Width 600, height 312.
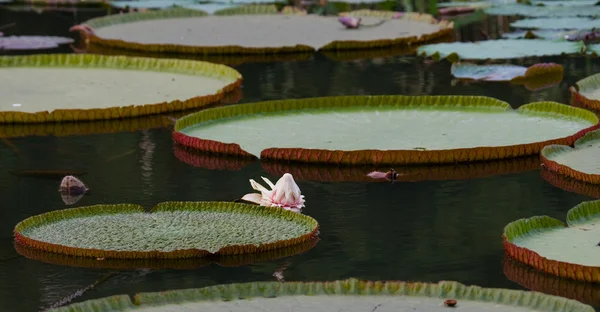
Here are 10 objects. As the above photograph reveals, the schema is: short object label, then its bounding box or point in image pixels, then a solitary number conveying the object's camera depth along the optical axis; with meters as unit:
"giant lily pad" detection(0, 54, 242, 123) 12.10
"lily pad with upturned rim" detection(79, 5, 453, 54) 16.75
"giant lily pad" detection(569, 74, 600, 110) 12.00
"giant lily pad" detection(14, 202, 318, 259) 7.48
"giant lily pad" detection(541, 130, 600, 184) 9.24
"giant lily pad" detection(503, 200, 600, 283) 6.89
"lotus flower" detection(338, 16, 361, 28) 18.62
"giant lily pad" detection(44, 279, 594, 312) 6.22
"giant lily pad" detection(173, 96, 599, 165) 9.93
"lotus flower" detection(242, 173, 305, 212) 8.26
